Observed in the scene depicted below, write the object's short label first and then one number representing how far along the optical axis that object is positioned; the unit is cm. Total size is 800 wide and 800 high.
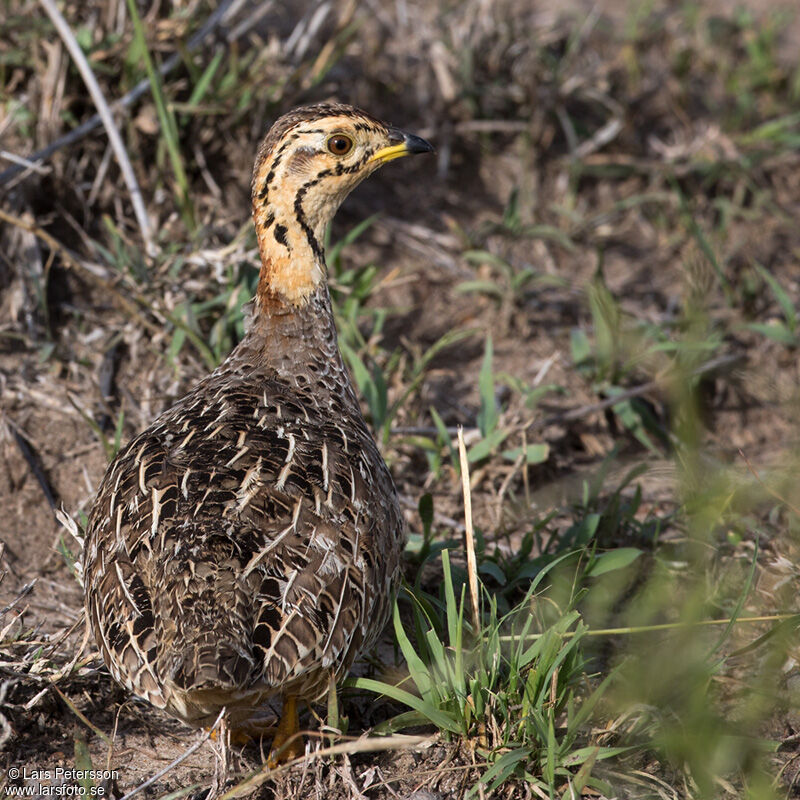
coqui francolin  647
